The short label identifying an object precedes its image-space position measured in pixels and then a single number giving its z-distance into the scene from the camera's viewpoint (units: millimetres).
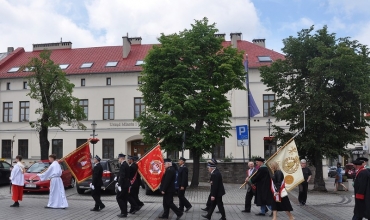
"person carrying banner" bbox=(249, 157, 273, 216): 13648
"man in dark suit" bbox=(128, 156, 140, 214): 14383
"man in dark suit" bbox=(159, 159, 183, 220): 13131
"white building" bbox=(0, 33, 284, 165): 40688
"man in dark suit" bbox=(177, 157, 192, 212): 14344
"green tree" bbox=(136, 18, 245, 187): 24500
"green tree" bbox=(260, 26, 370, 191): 23125
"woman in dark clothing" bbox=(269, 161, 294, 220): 12555
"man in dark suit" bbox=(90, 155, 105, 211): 14635
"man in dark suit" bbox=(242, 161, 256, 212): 15509
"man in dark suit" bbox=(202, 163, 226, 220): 12906
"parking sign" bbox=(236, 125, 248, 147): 24625
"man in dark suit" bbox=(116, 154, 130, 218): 13430
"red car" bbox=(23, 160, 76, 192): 20500
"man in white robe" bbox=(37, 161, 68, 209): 15133
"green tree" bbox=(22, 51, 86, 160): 29938
